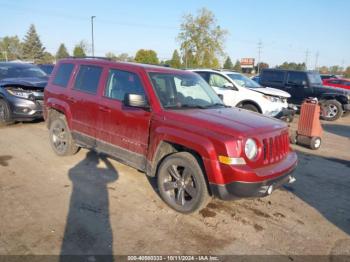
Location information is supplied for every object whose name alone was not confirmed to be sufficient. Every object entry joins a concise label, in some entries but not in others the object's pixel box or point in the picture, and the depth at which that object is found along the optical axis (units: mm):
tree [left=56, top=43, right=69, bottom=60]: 93188
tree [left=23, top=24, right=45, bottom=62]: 87250
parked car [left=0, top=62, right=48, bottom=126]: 9031
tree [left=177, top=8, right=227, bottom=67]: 37562
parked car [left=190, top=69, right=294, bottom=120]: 10367
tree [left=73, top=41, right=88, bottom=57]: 65938
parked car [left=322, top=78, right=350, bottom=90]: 19625
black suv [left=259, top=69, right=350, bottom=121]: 13750
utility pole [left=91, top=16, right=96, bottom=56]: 42266
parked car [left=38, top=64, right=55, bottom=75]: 18183
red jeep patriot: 3787
